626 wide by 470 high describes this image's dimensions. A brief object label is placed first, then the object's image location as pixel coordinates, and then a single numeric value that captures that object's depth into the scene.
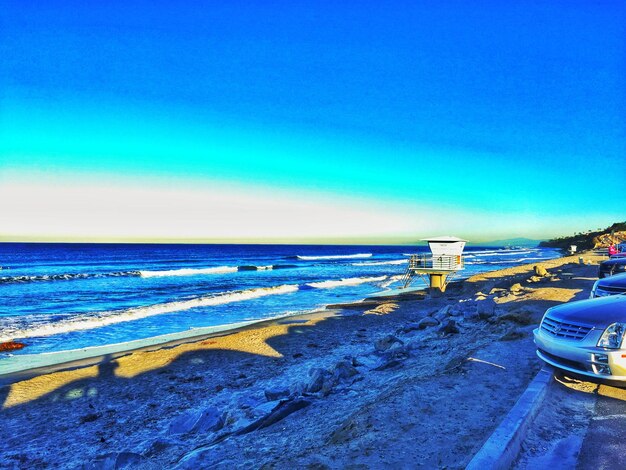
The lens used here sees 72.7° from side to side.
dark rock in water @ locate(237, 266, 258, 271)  52.46
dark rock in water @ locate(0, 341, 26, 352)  13.46
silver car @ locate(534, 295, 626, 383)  4.84
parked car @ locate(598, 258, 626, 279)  13.15
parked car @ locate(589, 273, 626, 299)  7.99
